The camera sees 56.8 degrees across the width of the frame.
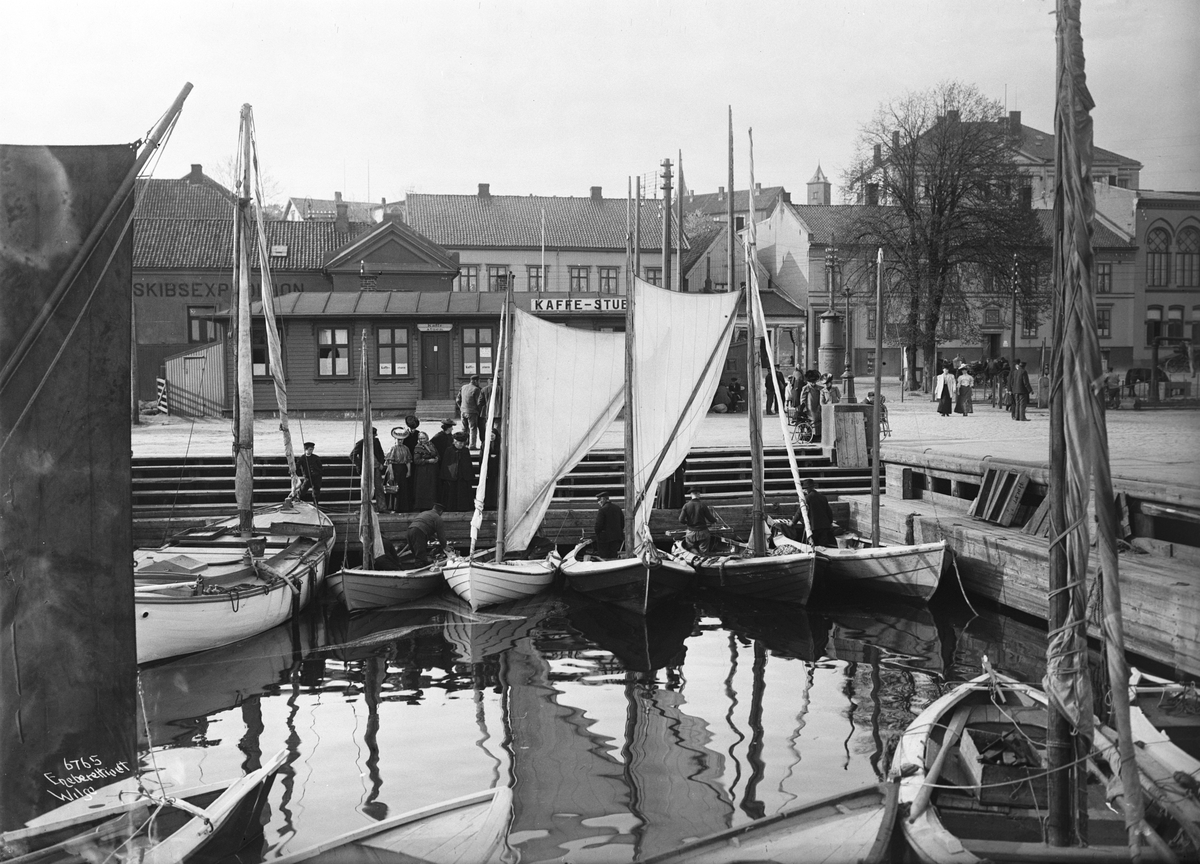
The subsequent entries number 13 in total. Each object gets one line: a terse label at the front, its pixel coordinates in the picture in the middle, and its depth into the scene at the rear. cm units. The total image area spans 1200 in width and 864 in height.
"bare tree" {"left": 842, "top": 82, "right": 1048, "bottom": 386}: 4128
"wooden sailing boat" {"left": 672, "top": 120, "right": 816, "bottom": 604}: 1662
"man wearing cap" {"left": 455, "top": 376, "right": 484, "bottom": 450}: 2392
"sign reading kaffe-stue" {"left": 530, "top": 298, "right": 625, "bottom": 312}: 3400
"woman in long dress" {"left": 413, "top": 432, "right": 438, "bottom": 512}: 2012
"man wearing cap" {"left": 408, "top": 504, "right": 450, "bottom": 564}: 1792
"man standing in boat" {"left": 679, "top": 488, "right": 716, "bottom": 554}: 1844
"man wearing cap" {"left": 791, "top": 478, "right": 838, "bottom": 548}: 1802
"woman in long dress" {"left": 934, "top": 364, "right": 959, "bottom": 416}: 3056
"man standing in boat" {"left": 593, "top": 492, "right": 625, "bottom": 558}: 1803
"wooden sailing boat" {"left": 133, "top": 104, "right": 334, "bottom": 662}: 1366
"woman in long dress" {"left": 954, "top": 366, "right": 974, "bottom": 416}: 3123
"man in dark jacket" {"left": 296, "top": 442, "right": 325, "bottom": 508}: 1977
